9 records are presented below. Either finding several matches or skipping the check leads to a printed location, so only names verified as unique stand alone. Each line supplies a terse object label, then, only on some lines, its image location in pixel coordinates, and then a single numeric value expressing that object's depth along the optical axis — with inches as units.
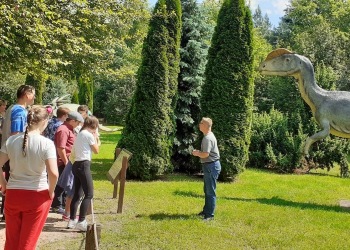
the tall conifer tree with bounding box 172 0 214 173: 537.0
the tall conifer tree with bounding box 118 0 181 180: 456.1
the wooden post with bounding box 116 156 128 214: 301.3
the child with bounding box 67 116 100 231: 241.6
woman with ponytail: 150.8
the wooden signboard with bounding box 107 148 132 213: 301.9
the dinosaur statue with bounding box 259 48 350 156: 330.0
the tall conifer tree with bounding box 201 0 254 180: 471.8
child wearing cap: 262.7
